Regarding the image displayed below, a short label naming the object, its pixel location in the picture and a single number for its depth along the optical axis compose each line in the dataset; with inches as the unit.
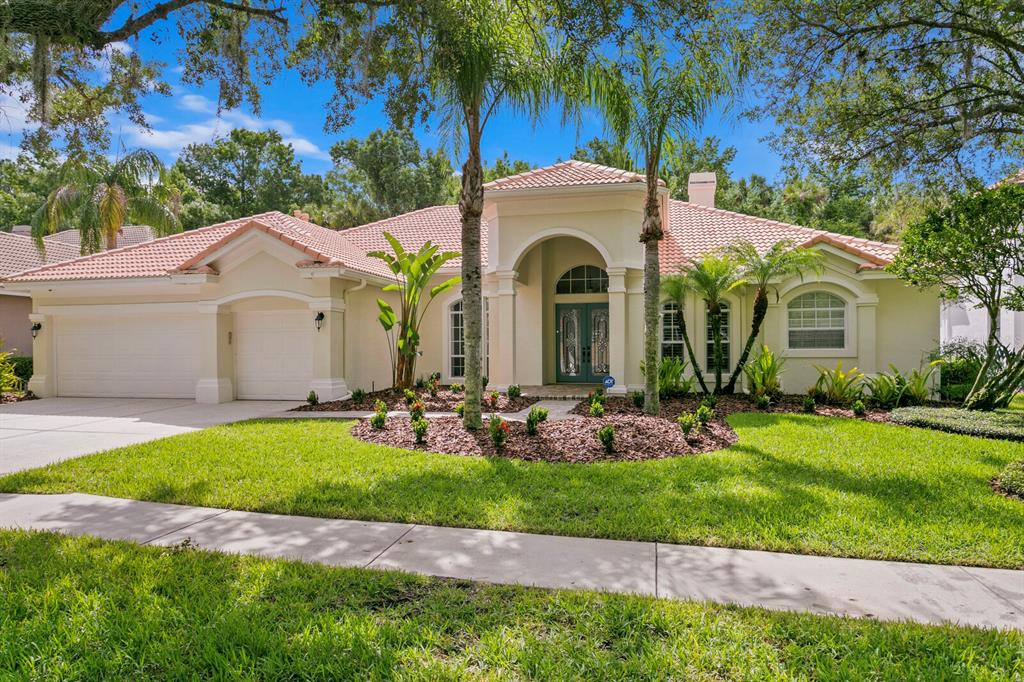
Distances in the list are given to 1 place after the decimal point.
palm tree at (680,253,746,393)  510.3
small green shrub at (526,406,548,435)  364.8
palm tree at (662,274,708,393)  517.3
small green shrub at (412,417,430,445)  353.7
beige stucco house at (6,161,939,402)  583.5
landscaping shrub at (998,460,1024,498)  248.1
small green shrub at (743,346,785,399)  530.6
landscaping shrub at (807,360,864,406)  516.7
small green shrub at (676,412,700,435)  352.8
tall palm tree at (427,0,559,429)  341.1
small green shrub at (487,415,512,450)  331.3
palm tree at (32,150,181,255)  724.0
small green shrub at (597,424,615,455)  323.9
